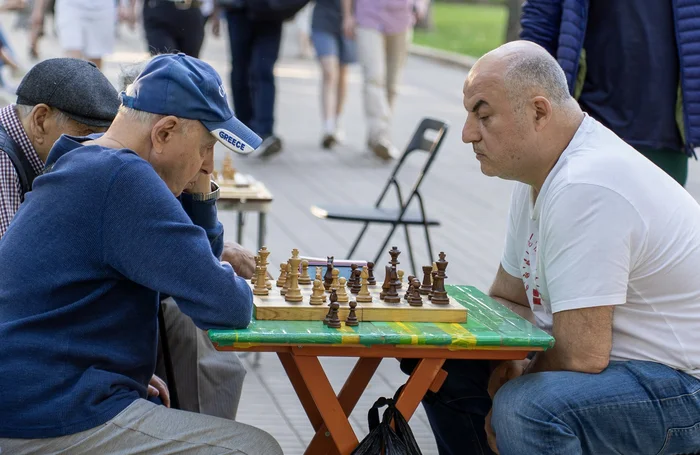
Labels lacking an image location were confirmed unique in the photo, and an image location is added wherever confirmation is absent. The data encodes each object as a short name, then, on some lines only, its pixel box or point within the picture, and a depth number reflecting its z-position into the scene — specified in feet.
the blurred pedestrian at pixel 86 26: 53.86
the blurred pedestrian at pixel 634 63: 28.10
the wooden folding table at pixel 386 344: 16.47
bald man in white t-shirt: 17.72
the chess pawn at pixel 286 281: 18.34
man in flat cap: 20.11
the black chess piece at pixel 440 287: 18.31
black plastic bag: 17.75
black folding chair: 35.87
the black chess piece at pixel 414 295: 18.13
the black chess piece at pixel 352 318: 17.26
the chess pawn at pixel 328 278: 18.91
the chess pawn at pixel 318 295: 17.75
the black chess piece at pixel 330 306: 17.16
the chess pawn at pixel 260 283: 18.28
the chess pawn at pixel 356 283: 19.09
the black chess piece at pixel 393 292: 18.25
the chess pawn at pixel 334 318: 17.07
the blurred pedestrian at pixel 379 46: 61.40
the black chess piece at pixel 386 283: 18.56
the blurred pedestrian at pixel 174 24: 52.39
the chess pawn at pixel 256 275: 18.56
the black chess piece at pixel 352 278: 19.36
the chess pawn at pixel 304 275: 19.13
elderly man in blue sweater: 15.58
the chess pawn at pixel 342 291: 17.86
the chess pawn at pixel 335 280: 18.62
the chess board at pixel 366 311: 17.45
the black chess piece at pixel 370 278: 19.82
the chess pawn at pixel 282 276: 19.00
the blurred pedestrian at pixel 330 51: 63.38
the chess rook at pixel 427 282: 18.88
